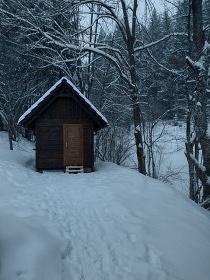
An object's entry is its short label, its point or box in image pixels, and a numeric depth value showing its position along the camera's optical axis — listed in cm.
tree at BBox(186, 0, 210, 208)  769
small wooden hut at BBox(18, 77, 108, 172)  1345
